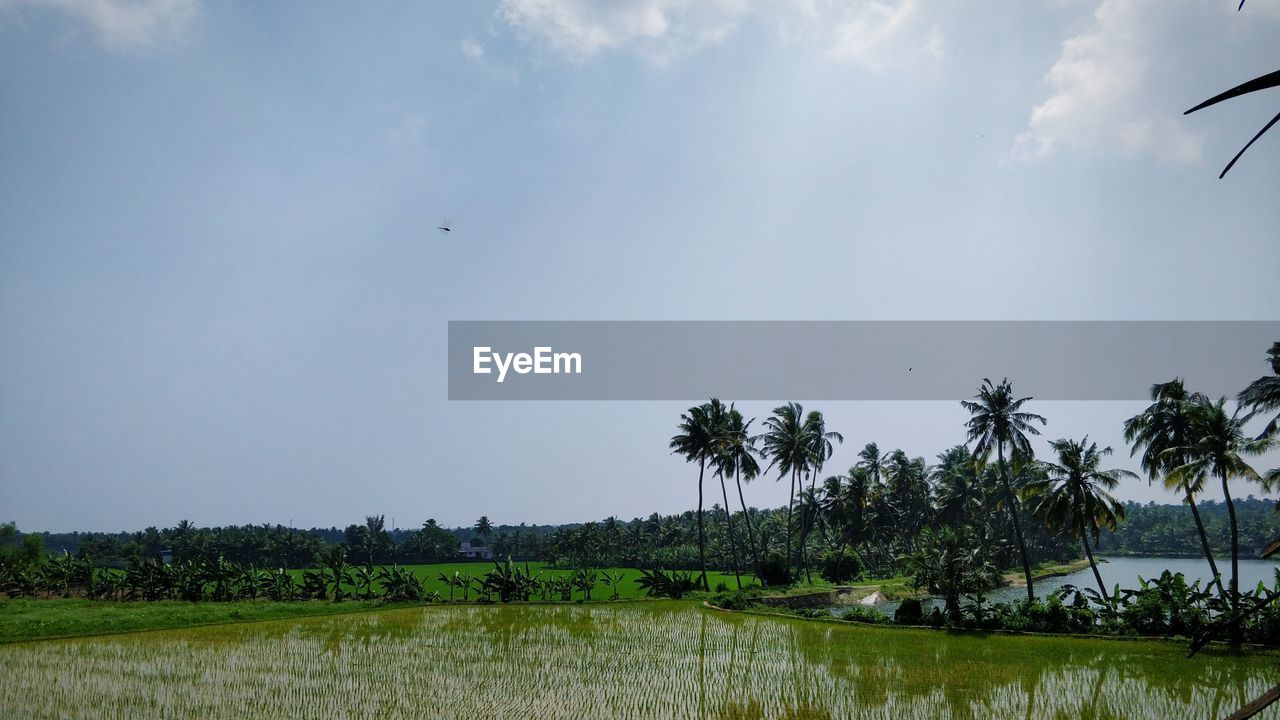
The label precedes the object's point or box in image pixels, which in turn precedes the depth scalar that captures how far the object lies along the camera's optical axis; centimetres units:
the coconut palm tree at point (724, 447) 5072
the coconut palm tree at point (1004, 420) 3703
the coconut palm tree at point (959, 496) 6762
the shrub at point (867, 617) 3069
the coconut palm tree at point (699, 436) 5216
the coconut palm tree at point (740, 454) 5256
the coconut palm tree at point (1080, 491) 3159
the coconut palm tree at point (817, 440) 5400
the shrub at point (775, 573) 4847
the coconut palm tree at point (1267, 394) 2633
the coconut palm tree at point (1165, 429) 3250
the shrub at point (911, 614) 2977
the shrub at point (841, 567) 6059
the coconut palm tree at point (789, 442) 5325
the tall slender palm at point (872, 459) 7175
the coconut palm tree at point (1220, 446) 2756
